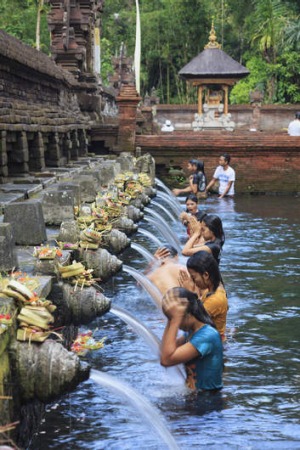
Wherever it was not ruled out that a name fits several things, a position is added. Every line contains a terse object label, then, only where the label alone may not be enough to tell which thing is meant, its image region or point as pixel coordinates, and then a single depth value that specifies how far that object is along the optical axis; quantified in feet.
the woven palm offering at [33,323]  14.96
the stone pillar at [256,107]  130.82
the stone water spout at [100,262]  23.81
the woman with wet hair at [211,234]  25.30
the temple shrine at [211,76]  126.00
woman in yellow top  20.35
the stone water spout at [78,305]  19.49
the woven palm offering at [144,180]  49.17
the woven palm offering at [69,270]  19.95
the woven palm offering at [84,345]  20.12
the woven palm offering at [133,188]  43.07
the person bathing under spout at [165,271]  26.96
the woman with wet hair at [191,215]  32.22
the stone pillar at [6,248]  19.31
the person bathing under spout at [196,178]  44.81
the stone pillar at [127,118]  71.26
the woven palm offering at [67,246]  22.77
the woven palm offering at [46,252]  19.70
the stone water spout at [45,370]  14.78
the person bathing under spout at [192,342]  17.99
